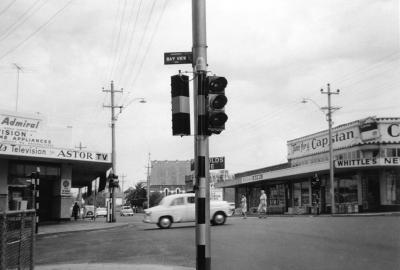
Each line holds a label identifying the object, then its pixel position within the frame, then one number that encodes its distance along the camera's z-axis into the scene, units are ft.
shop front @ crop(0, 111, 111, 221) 96.94
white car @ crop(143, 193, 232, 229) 77.30
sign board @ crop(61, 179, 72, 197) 110.01
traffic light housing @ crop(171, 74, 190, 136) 30.91
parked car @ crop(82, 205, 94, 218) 208.76
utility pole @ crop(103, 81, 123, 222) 121.74
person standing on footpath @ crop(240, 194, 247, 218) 105.11
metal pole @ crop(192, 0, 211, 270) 30.68
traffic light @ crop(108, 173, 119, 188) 116.88
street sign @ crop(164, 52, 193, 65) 33.09
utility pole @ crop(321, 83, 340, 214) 133.18
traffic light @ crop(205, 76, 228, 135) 31.17
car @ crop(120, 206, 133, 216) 261.65
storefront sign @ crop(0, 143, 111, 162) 90.33
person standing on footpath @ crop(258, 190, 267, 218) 100.37
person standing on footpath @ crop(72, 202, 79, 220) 152.87
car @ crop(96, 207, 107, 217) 255.37
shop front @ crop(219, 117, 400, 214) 133.08
